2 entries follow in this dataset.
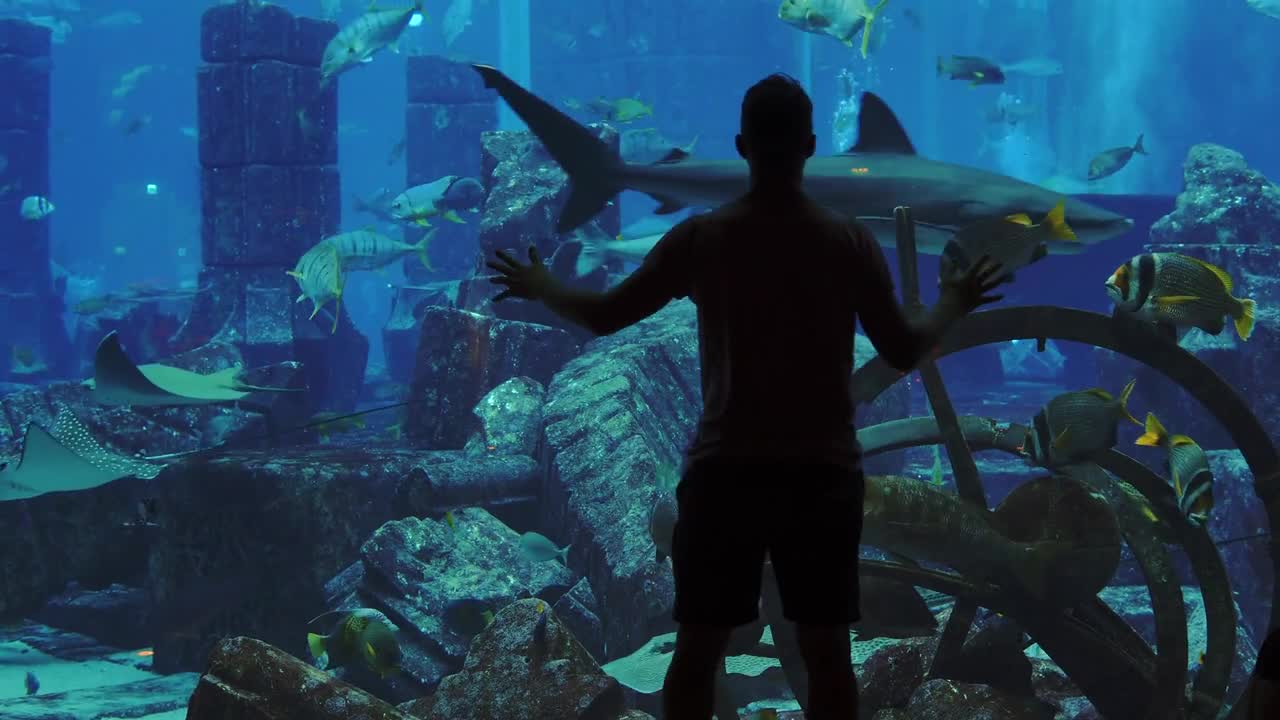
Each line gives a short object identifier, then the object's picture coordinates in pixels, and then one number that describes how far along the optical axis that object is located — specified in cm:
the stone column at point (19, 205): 1906
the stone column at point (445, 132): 2017
